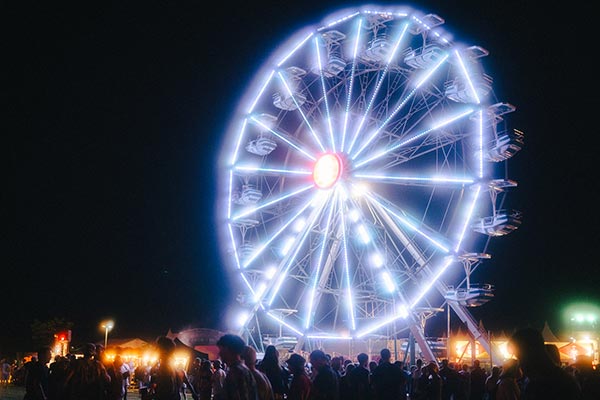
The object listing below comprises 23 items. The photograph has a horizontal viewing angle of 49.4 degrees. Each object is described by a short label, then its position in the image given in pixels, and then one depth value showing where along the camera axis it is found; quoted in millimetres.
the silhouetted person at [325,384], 8453
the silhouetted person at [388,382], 9930
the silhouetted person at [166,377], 7531
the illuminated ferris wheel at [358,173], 21281
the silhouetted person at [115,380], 9987
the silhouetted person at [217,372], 12709
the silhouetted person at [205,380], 12727
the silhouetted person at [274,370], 8992
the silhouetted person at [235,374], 5684
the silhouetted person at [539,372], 4355
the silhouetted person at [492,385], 11227
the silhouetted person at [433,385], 12969
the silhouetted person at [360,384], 10112
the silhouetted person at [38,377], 10516
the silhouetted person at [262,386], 6098
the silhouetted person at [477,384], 15047
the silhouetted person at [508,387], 8164
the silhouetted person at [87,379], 8859
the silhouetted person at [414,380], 15000
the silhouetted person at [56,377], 11438
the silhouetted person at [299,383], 8109
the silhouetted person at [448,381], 14383
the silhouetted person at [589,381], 8792
